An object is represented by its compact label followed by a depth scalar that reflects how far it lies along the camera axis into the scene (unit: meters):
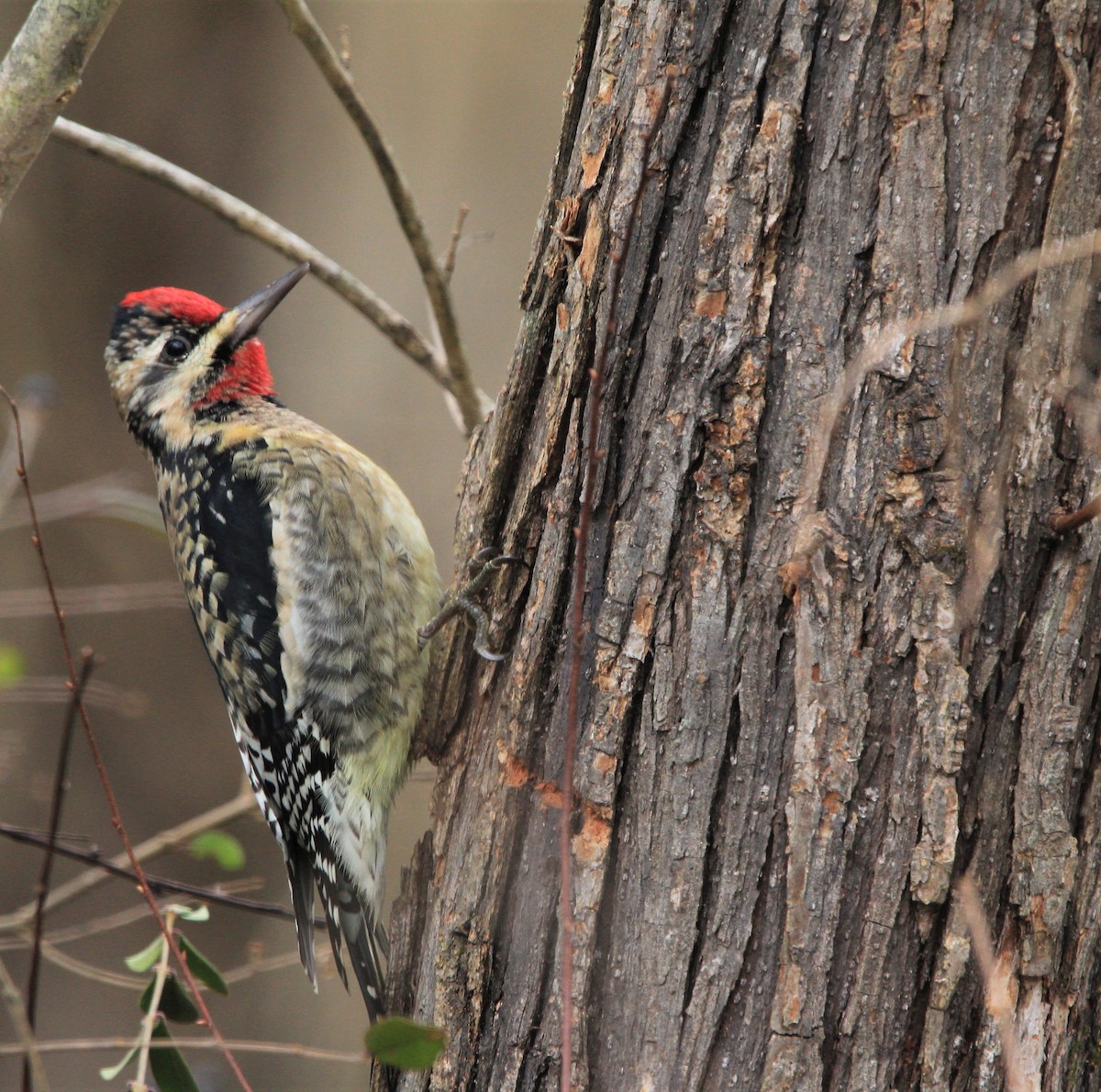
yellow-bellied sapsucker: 5.18
